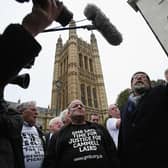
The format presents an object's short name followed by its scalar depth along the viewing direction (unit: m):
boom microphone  1.13
